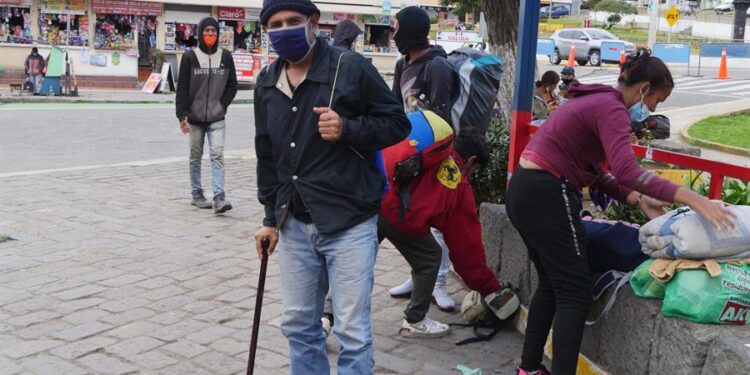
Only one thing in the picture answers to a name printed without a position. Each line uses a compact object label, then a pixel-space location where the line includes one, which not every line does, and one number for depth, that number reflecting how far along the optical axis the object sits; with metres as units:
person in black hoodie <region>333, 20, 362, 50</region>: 5.60
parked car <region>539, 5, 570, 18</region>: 68.62
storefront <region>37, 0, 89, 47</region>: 29.30
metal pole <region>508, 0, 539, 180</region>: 4.96
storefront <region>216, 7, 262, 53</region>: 32.12
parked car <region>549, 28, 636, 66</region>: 37.69
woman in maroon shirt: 3.59
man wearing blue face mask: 3.31
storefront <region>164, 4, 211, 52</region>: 31.05
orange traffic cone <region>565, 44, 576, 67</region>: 35.12
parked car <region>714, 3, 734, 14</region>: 60.75
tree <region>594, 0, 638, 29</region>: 60.12
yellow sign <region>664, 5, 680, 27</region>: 30.98
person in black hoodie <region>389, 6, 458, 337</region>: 4.96
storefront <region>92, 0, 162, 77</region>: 29.73
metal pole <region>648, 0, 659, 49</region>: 26.38
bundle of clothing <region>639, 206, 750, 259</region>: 3.39
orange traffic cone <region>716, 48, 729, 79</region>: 31.09
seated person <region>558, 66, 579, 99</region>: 12.58
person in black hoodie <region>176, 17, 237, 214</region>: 8.02
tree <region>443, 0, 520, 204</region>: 9.19
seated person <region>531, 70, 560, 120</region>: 10.87
